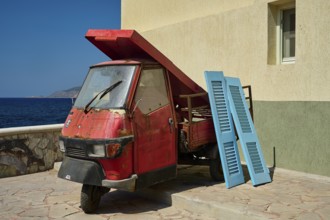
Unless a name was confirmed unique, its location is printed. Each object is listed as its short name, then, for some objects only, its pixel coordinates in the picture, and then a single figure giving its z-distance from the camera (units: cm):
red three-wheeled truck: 538
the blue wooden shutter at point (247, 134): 658
